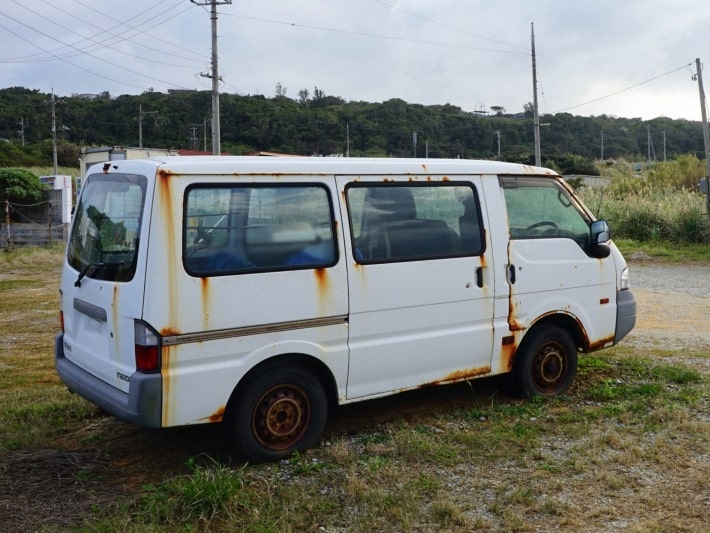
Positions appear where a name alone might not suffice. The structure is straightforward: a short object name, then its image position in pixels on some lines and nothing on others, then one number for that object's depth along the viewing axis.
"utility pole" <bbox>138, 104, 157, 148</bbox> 57.49
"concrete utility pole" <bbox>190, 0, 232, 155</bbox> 27.38
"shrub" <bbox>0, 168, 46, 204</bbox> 27.39
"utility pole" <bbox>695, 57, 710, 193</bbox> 23.83
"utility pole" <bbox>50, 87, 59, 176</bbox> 45.62
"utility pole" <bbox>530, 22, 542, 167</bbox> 31.09
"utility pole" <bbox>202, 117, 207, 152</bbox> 57.69
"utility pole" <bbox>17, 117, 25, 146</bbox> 63.12
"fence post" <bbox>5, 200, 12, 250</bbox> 22.96
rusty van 4.32
